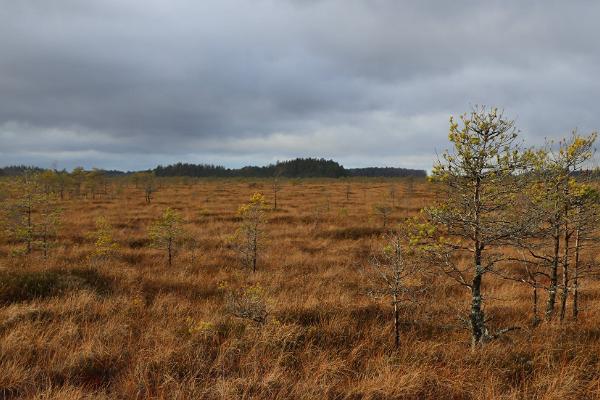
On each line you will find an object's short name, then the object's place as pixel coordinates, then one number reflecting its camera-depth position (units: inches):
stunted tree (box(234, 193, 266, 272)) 423.5
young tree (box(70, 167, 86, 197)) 1441.9
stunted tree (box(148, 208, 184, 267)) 447.8
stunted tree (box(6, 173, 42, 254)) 416.3
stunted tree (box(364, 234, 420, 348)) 193.6
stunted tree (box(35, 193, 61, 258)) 429.9
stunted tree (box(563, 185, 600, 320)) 230.5
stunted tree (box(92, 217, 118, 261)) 409.1
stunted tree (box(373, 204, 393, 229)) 745.7
